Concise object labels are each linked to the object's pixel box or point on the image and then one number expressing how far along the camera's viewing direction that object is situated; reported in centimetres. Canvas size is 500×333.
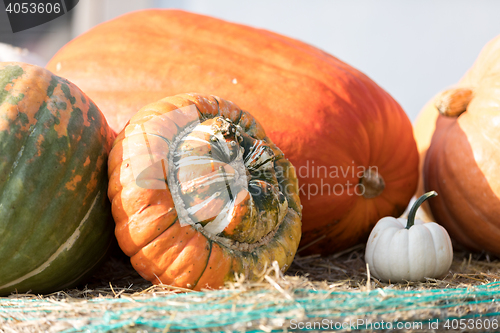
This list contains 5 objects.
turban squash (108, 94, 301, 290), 149
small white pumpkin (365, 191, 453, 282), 156
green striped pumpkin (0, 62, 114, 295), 149
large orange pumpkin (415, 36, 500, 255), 166
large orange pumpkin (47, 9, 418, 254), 166
